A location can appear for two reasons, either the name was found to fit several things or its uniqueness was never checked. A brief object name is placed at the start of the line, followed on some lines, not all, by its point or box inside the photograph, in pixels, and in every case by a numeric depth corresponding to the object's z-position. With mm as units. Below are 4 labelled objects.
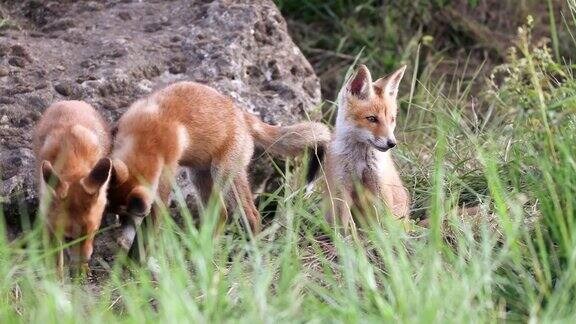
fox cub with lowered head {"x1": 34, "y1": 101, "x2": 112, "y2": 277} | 11156
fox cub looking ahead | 13477
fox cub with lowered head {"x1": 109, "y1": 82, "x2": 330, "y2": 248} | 12039
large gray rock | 13766
